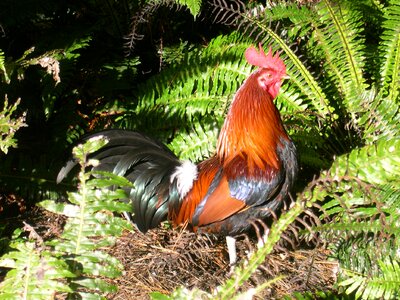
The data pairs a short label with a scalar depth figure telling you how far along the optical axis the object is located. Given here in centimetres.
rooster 290
